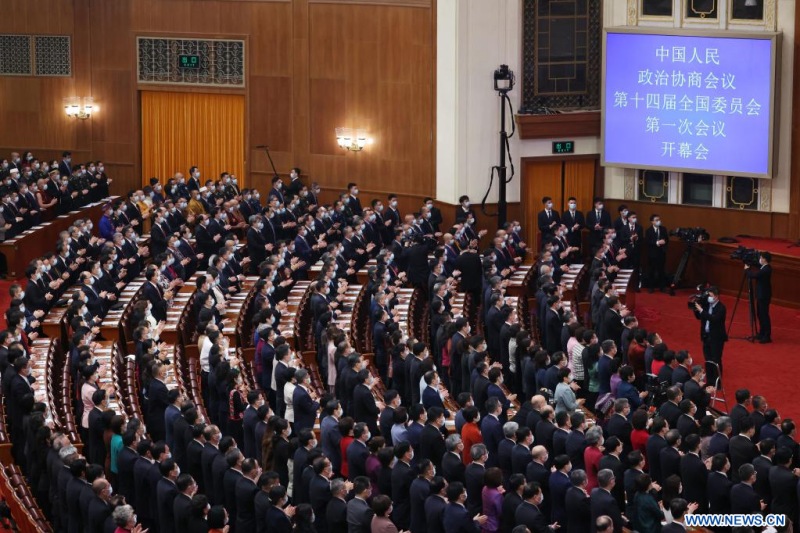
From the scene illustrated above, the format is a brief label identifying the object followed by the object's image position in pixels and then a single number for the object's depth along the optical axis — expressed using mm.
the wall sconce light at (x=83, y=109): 28906
